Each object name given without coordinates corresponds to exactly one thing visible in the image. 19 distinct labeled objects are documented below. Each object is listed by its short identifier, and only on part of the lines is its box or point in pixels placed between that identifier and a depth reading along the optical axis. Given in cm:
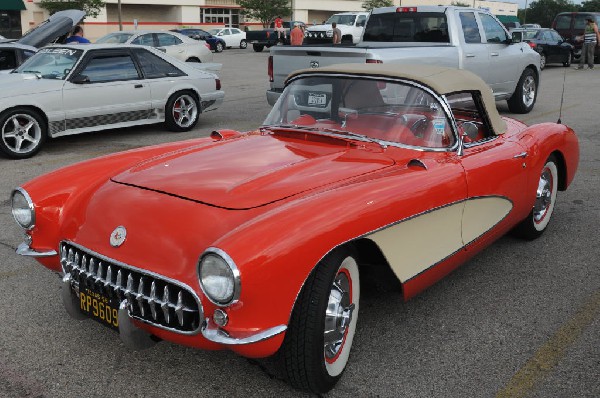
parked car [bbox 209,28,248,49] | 4085
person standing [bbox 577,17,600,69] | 2146
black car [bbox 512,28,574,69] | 2277
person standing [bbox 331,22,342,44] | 2147
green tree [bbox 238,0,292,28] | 5481
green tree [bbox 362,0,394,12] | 6562
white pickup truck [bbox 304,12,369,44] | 2850
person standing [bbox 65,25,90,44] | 1198
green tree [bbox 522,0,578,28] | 9581
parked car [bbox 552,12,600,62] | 2461
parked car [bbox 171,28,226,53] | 3765
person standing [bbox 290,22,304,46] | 2280
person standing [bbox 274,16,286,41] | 3297
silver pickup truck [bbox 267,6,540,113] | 879
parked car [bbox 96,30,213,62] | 1630
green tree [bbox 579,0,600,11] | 9160
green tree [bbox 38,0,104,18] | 4259
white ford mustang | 825
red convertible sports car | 265
